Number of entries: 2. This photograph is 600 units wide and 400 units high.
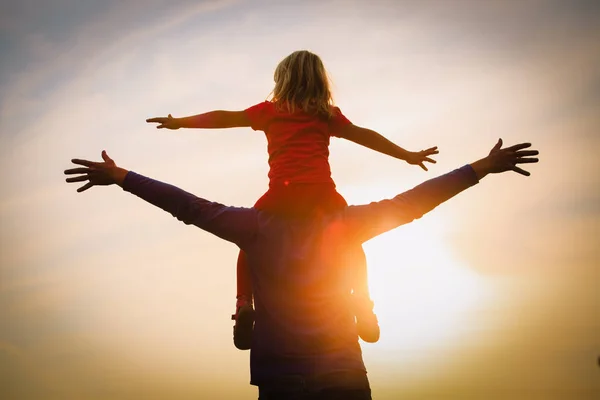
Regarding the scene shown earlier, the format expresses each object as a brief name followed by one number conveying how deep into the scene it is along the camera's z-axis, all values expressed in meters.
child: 3.78
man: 3.19
